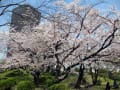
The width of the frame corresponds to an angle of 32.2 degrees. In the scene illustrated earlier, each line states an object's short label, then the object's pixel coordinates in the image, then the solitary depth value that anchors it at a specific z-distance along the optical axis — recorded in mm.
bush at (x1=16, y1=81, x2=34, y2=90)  11963
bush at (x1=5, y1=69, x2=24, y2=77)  19421
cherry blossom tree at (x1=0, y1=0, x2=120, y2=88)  11379
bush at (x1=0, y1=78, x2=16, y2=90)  13742
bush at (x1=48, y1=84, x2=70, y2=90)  11152
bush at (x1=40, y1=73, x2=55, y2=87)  17203
